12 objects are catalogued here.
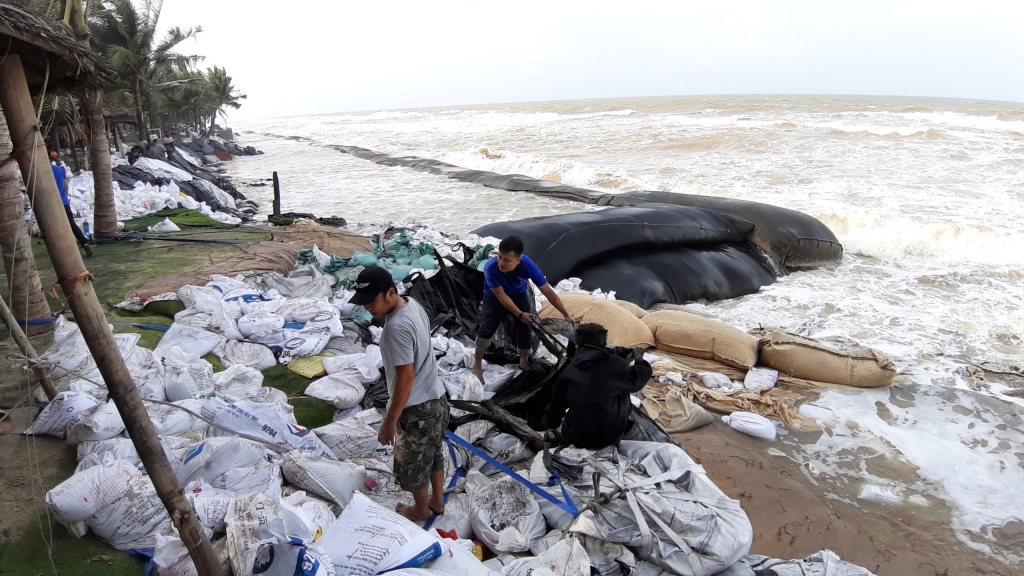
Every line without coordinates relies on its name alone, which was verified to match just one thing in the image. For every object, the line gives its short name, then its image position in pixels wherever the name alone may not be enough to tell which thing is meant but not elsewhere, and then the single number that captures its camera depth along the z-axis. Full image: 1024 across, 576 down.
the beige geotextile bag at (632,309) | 6.05
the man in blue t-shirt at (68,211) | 6.07
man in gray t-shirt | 2.51
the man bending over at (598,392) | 3.23
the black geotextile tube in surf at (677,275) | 7.18
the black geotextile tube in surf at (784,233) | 9.06
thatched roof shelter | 1.78
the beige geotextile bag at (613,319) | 5.42
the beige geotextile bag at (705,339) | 5.19
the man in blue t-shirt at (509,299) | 4.48
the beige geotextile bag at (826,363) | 4.82
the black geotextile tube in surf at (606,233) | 7.24
